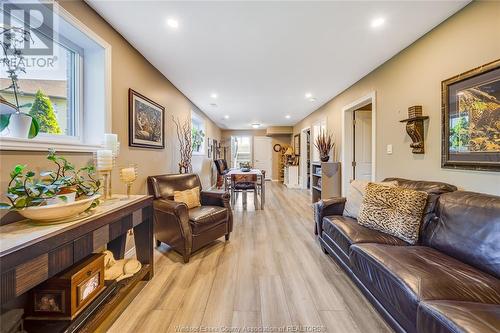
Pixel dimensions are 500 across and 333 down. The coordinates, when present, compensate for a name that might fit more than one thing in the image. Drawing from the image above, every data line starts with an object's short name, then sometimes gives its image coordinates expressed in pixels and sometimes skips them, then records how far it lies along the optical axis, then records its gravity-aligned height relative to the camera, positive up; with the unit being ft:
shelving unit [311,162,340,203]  13.85 -1.00
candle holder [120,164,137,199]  6.25 -0.33
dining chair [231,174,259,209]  14.73 -1.44
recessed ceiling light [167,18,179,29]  6.45 +4.53
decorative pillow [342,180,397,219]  7.63 -1.27
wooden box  3.98 -2.58
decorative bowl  3.52 -0.82
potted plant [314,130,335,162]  15.03 +1.35
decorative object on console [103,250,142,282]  5.36 -2.81
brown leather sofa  3.21 -2.17
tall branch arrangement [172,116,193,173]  12.78 +1.40
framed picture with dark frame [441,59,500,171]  5.24 +1.24
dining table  15.01 -1.08
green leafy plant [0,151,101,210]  3.50 -0.42
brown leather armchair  7.29 -1.99
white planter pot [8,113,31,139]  4.07 +0.81
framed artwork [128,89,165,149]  7.86 +1.87
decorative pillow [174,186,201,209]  8.67 -1.38
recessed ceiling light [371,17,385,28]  6.41 +4.51
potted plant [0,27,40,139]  3.99 +1.69
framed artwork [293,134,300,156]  25.71 +2.65
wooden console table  2.74 -1.29
